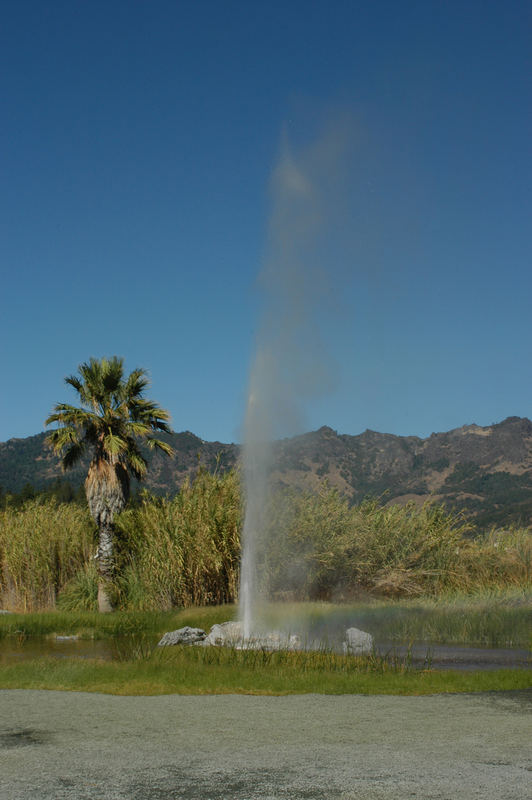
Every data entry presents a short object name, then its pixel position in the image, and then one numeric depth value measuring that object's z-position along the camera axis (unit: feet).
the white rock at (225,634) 54.75
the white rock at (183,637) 59.62
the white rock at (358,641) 52.95
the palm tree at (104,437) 91.30
